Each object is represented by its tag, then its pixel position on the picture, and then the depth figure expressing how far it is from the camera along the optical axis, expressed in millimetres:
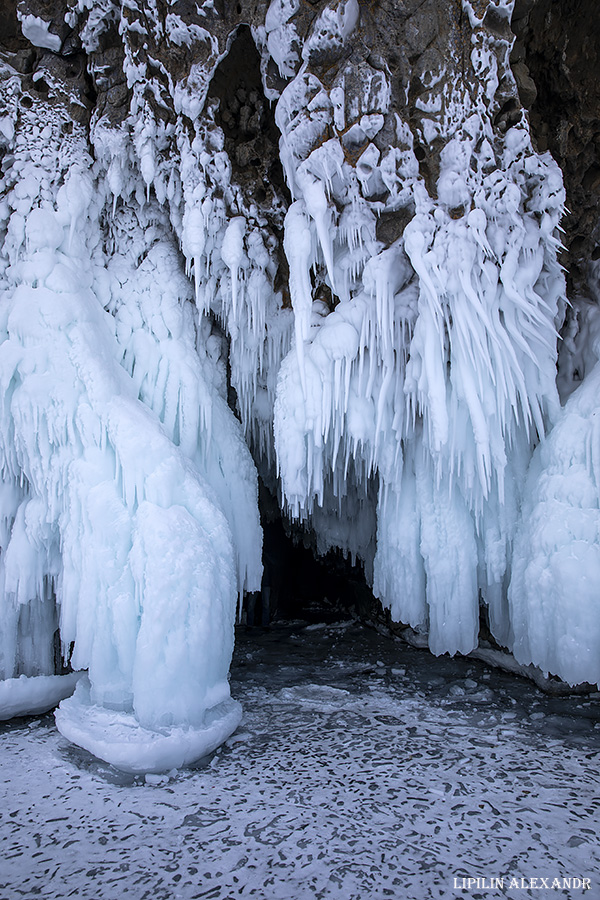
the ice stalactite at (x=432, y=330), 4168
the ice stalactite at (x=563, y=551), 3861
